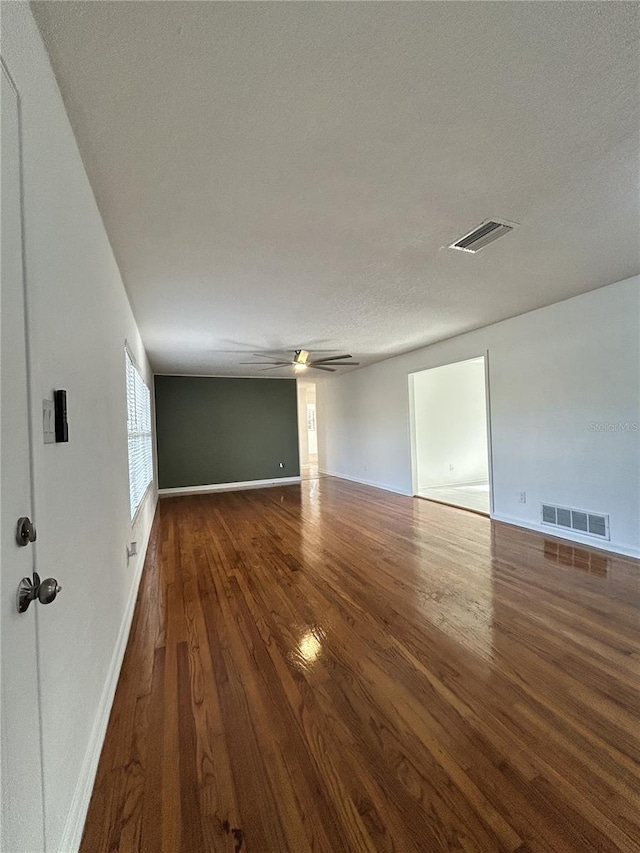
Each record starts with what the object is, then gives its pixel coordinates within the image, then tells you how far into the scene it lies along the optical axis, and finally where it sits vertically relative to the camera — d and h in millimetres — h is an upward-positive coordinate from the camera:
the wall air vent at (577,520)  3590 -1088
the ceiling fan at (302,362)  5146 +1016
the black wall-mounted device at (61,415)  1152 +62
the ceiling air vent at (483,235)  2217 +1214
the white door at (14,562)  749 -292
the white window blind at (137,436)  3270 -52
